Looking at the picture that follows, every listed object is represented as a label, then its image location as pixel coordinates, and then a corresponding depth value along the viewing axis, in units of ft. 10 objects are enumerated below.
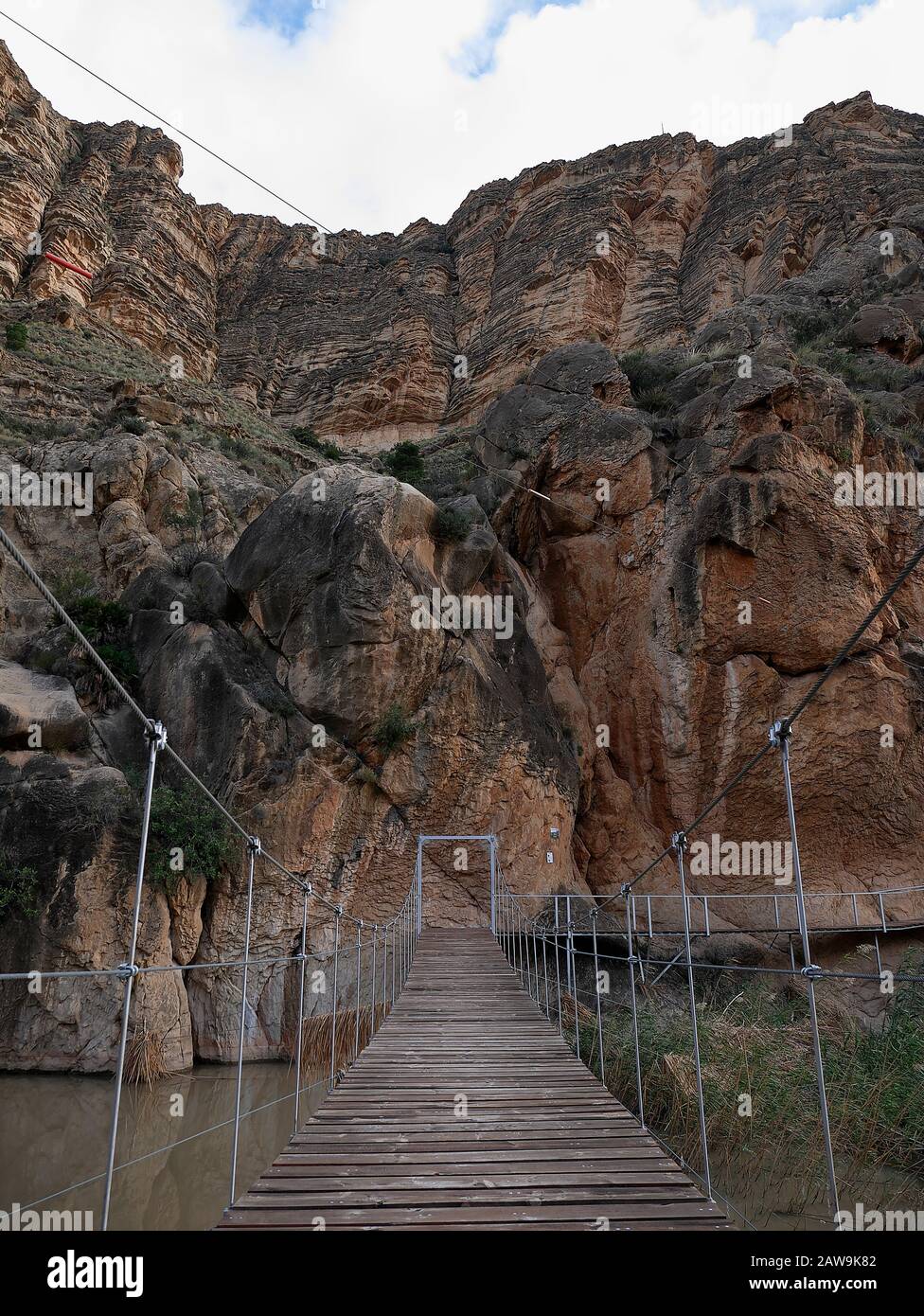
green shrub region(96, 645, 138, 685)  41.01
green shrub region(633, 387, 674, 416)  54.95
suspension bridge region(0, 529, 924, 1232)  8.92
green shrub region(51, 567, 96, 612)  47.55
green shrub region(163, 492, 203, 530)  54.39
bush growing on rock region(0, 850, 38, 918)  29.58
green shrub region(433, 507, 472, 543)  45.91
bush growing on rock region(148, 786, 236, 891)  32.53
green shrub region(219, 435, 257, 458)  70.93
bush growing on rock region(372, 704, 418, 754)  38.32
